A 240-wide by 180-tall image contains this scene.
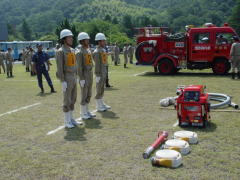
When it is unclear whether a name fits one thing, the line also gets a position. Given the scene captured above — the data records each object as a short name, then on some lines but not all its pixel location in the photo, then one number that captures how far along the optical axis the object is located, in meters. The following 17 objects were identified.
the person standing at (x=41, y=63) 12.56
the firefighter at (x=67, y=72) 6.70
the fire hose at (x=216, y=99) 7.96
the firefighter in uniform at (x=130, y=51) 26.08
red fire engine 15.34
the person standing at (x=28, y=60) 21.66
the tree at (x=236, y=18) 82.84
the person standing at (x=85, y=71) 7.50
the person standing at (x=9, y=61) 19.44
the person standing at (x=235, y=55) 13.59
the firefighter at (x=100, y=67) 8.42
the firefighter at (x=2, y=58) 22.24
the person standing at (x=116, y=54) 25.62
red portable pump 6.32
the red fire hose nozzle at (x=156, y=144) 4.95
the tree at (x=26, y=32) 140.12
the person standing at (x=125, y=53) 24.04
